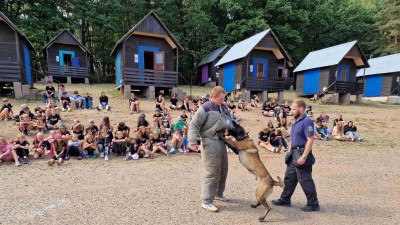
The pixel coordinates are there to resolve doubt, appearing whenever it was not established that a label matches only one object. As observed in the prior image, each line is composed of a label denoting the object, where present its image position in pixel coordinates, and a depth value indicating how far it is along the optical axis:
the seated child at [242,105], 15.09
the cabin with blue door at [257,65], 19.39
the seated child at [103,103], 12.66
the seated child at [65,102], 12.00
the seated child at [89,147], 7.23
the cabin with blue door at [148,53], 16.47
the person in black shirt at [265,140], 8.45
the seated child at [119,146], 7.45
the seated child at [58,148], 6.81
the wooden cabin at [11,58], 13.98
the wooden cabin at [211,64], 28.78
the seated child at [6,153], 6.50
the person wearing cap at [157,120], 9.93
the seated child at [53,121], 9.26
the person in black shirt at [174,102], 14.02
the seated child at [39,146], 6.92
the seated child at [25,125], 8.55
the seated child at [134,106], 12.59
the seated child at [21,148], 6.69
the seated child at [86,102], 12.76
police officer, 3.90
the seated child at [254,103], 16.44
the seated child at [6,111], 9.84
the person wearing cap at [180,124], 9.53
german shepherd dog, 3.83
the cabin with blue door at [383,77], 24.94
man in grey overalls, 3.88
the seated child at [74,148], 7.06
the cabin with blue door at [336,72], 20.92
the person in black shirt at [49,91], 13.01
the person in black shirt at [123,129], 7.90
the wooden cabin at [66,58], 22.30
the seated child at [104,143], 7.31
